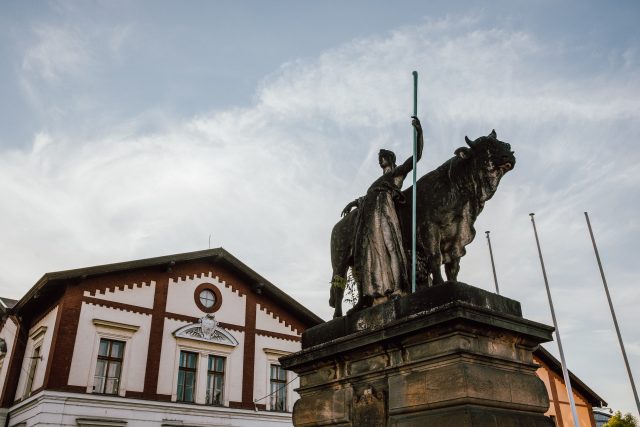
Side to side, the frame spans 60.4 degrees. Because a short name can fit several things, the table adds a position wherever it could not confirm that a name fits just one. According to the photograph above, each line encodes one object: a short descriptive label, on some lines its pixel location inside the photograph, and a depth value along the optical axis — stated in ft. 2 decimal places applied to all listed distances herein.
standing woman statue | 19.04
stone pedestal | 14.02
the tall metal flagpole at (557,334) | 67.62
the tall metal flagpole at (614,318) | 63.31
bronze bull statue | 18.80
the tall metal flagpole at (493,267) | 66.13
